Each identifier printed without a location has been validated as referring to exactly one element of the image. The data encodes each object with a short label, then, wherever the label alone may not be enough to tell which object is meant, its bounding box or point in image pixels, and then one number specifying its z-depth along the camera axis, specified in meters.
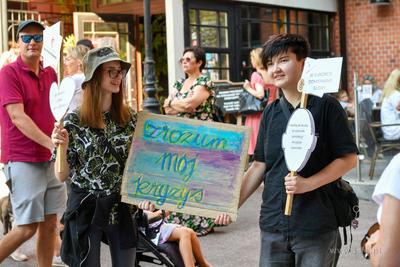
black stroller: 3.20
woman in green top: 4.85
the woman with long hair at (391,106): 6.78
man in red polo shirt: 3.38
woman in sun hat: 2.52
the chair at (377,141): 6.73
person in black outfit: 2.12
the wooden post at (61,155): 2.45
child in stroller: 3.43
